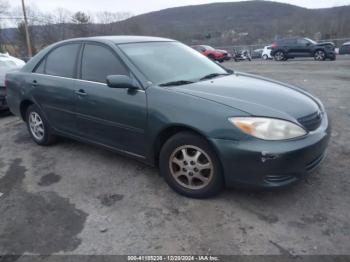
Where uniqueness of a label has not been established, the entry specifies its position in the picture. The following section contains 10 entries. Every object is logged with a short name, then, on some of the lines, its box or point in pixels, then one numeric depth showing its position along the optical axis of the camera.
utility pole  32.54
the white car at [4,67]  7.22
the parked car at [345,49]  26.52
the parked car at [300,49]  21.50
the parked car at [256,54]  35.38
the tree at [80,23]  48.19
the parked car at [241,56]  31.02
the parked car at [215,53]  27.30
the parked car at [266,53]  29.40
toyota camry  2.81
